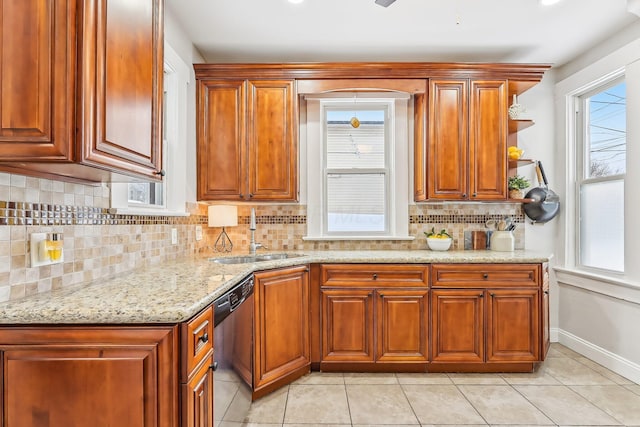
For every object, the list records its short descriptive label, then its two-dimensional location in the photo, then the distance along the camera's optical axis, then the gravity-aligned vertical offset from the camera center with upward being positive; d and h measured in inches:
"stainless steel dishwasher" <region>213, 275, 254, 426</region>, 59.5 -26.2
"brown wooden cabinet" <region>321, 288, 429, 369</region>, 106.2 -32.5
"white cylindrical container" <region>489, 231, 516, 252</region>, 124.7 -9.2
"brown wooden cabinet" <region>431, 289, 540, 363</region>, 106.0 -32.0
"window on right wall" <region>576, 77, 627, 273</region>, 112.4 +12.8
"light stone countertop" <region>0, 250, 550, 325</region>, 45.2 -12.1
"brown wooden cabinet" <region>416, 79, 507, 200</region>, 118.3 +25.2
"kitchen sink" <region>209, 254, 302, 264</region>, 111.7 -14.1
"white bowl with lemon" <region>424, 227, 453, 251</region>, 125.5 -9.3
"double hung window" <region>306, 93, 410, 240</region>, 132.6 +16.2
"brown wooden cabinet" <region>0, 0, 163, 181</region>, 43.0 +15.8
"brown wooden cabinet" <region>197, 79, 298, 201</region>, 117.3 +24.0
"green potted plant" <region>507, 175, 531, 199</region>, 122.2 +9.6
